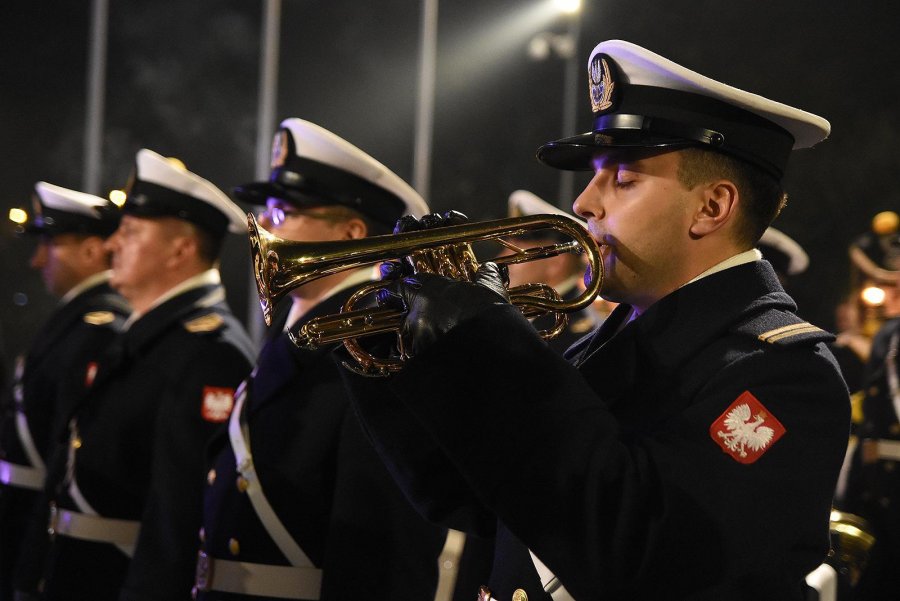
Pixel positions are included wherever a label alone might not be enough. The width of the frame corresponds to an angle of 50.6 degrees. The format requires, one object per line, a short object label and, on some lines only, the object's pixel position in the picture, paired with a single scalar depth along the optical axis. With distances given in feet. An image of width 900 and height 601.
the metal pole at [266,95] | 20.61
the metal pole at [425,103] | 19.51
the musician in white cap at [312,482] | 7.55
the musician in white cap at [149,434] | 9.30
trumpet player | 4.40
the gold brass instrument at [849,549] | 8.50
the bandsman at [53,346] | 12.71
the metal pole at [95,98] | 21.21
